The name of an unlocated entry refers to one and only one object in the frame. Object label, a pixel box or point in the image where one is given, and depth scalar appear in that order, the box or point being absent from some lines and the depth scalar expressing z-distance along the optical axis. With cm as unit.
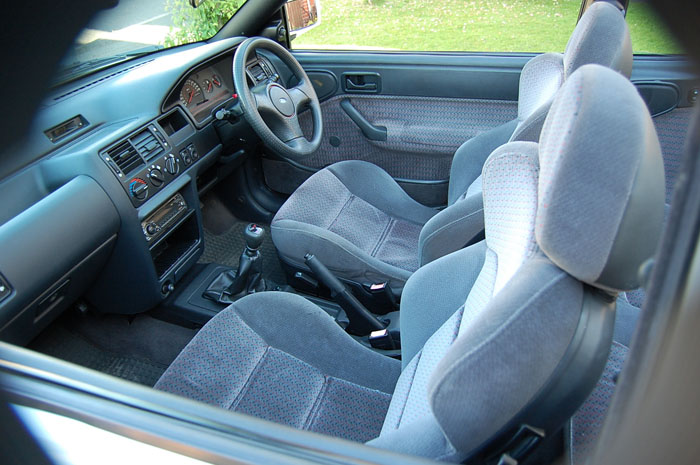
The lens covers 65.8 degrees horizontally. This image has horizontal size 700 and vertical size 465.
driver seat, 133
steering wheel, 187
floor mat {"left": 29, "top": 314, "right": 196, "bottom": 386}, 188
